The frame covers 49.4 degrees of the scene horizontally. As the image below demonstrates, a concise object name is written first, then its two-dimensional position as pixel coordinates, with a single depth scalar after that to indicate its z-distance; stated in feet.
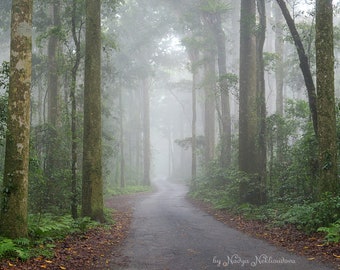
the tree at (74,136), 40.63
